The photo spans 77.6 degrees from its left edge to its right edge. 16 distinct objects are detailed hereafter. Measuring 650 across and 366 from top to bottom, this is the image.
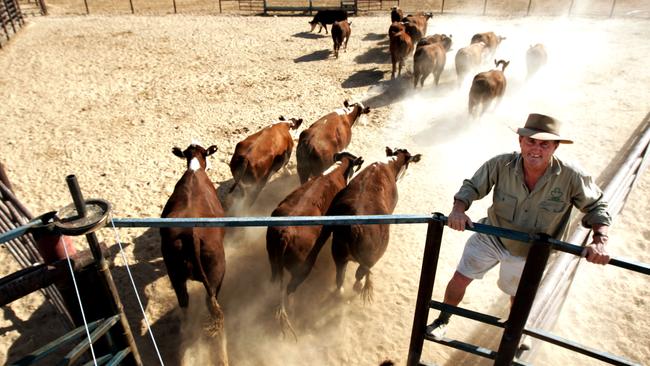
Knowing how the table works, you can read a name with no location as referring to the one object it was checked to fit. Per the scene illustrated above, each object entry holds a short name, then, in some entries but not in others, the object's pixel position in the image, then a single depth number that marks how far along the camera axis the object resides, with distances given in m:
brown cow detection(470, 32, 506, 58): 13.77
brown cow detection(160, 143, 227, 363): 4.43
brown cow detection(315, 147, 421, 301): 4.91
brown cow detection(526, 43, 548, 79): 12.53
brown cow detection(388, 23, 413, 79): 12.48
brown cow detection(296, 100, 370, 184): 7.18
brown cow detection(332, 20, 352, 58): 14.49
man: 2.95
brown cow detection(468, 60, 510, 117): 9.83
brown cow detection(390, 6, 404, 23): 17.58
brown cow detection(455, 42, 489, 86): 12.07
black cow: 17.92
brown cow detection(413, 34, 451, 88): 11.75
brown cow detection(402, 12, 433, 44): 15.29
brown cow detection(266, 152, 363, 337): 4.72
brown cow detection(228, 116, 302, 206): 6.67
